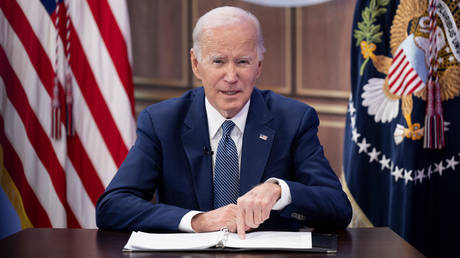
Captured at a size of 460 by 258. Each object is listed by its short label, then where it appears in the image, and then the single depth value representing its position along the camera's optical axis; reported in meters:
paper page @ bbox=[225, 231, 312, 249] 4.19
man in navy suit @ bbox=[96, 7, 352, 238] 4.50
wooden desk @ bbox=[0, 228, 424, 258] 4.17
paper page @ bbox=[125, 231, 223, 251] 4.20
